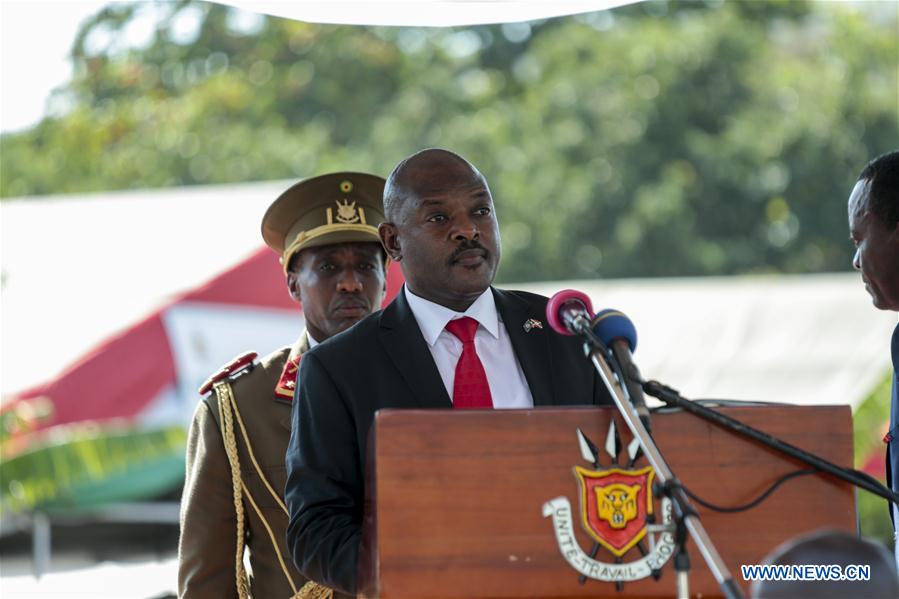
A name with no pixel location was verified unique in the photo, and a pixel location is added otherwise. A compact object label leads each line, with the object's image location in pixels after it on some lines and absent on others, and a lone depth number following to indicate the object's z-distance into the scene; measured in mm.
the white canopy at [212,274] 20469
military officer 7262
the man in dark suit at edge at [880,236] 6266
